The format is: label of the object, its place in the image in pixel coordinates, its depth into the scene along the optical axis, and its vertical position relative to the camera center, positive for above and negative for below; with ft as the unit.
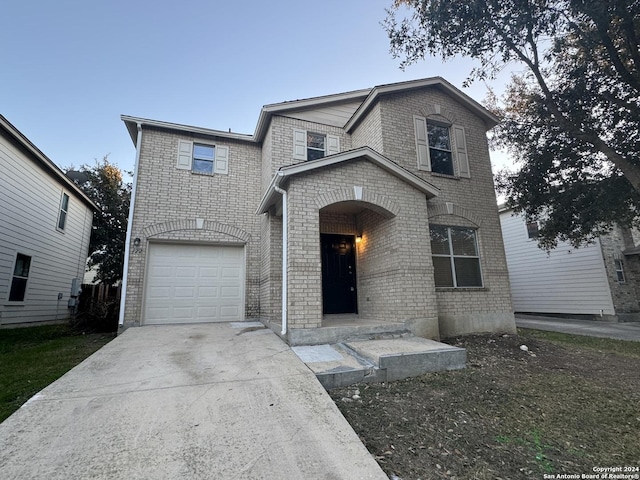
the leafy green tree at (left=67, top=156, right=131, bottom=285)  50.37 +13.32
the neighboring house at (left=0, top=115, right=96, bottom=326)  27.86 +7.11
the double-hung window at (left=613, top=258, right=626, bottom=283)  38.93 +2.27
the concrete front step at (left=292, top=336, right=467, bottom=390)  12.80 -3.11
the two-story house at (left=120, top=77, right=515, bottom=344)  20.13 +6.28
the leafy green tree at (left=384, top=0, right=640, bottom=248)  23.70 +17.59
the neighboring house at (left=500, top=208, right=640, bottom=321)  38.09 +1.61
